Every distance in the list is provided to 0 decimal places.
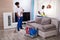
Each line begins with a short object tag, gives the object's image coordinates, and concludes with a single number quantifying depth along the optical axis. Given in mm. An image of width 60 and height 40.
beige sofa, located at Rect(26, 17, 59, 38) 2672
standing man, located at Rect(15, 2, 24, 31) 3397
